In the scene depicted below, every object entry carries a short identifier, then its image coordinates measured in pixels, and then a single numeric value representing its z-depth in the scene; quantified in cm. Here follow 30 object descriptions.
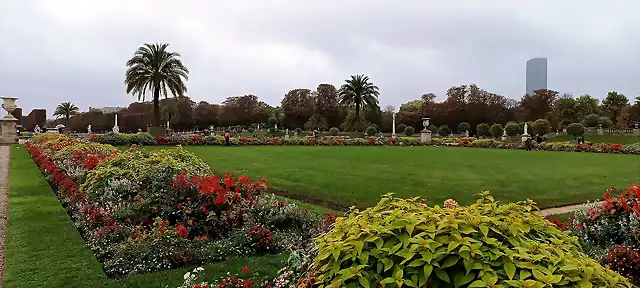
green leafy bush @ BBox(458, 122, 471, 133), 5482
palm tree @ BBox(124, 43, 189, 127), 3312
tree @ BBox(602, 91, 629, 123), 6444
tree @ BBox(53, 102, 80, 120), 7143
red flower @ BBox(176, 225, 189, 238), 500
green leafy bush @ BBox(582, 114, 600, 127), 5244
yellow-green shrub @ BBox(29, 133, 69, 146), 1750
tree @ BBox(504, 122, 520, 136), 4578
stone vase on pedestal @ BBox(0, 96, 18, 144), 2766
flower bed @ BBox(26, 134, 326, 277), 477
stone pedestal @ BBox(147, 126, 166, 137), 3158
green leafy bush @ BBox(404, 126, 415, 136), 4959
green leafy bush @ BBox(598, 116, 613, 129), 5278
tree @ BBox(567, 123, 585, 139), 4250
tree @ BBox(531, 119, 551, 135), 4544
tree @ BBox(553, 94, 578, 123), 6019
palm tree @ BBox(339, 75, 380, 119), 4878
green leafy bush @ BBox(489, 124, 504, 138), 4588
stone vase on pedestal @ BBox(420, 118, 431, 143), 3579
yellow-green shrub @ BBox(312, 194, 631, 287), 201
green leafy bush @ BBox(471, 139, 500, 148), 3111
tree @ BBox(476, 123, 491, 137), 4800
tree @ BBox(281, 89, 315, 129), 6831
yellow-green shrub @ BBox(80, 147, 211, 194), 660
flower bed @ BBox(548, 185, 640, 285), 415
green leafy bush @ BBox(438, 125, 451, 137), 5104
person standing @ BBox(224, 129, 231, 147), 2832
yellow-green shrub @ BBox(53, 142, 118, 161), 1118
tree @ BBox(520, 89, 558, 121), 6581
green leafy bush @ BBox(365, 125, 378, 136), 4533
